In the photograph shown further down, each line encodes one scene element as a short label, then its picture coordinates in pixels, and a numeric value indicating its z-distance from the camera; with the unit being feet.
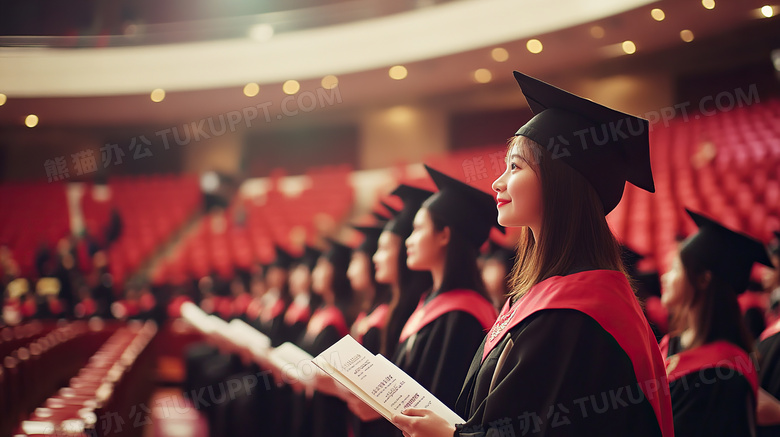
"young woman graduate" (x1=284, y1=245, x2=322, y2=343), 14.03
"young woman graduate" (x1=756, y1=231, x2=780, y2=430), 7.36
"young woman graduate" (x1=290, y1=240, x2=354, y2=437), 10.73
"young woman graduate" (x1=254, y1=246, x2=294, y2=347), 15.51
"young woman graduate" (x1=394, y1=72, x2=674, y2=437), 3.89
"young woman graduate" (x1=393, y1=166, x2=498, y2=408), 6.63
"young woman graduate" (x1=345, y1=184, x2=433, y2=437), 8.51
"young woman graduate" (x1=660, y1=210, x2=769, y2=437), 6.68
